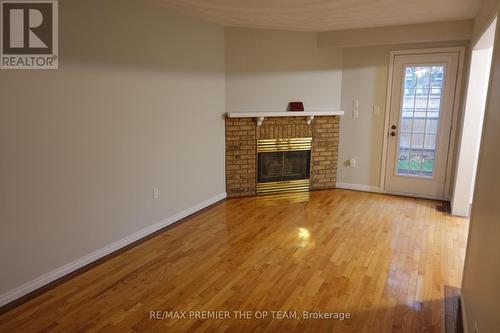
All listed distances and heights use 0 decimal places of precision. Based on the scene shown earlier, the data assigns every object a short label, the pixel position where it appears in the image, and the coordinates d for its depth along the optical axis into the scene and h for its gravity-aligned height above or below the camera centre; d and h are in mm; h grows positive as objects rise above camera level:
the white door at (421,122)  4695 +66
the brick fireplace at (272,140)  4980 -342
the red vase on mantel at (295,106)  5145 +209
